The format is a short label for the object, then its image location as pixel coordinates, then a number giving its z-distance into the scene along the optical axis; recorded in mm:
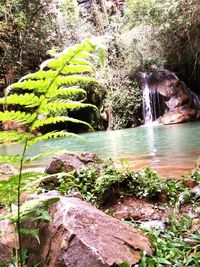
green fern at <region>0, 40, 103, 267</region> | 1046
